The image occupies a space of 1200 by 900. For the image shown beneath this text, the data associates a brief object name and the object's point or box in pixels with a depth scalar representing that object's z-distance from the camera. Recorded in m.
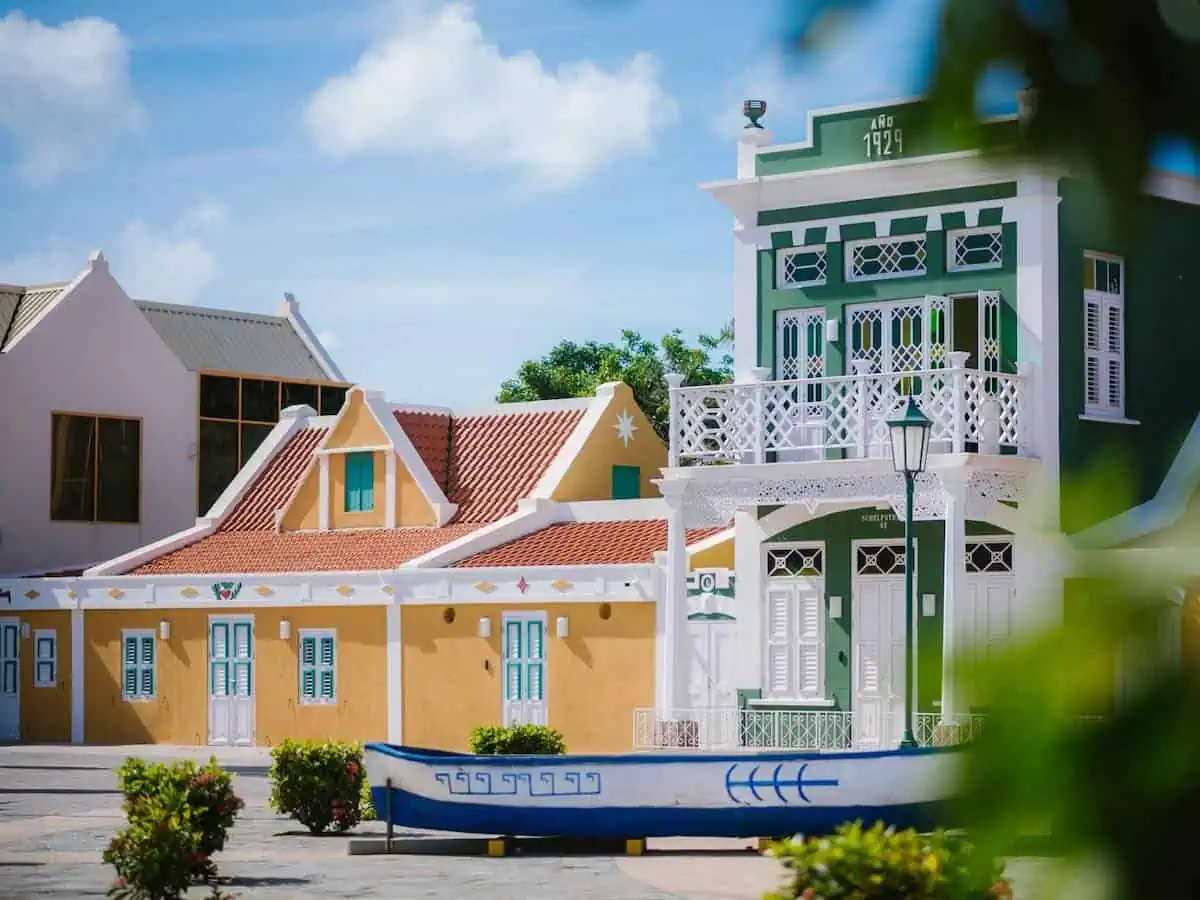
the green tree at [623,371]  57.88
